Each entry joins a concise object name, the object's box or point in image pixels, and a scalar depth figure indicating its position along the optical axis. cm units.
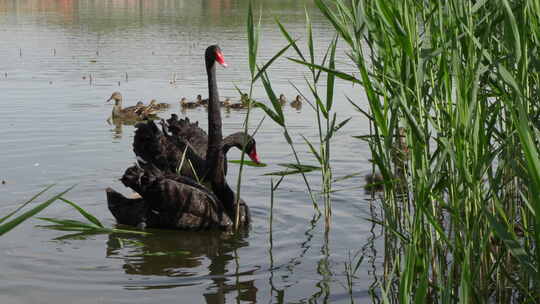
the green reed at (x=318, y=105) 447
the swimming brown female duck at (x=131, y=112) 1056
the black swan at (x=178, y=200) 604
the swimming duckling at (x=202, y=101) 1152
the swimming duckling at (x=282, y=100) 1141
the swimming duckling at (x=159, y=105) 1101
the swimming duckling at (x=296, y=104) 1165
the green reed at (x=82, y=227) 371
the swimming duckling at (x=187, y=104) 1138
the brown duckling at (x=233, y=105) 1142
